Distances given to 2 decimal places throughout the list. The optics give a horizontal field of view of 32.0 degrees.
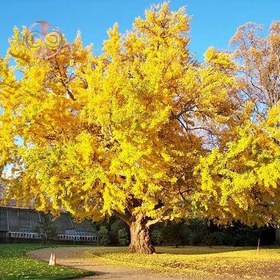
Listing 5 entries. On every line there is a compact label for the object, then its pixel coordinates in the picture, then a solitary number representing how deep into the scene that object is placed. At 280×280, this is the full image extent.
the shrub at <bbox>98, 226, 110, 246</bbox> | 29.23
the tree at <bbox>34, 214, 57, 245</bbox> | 28.09
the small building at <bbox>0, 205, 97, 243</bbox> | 28.25
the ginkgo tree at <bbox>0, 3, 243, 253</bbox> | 15.54
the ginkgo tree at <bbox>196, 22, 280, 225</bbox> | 15.69
